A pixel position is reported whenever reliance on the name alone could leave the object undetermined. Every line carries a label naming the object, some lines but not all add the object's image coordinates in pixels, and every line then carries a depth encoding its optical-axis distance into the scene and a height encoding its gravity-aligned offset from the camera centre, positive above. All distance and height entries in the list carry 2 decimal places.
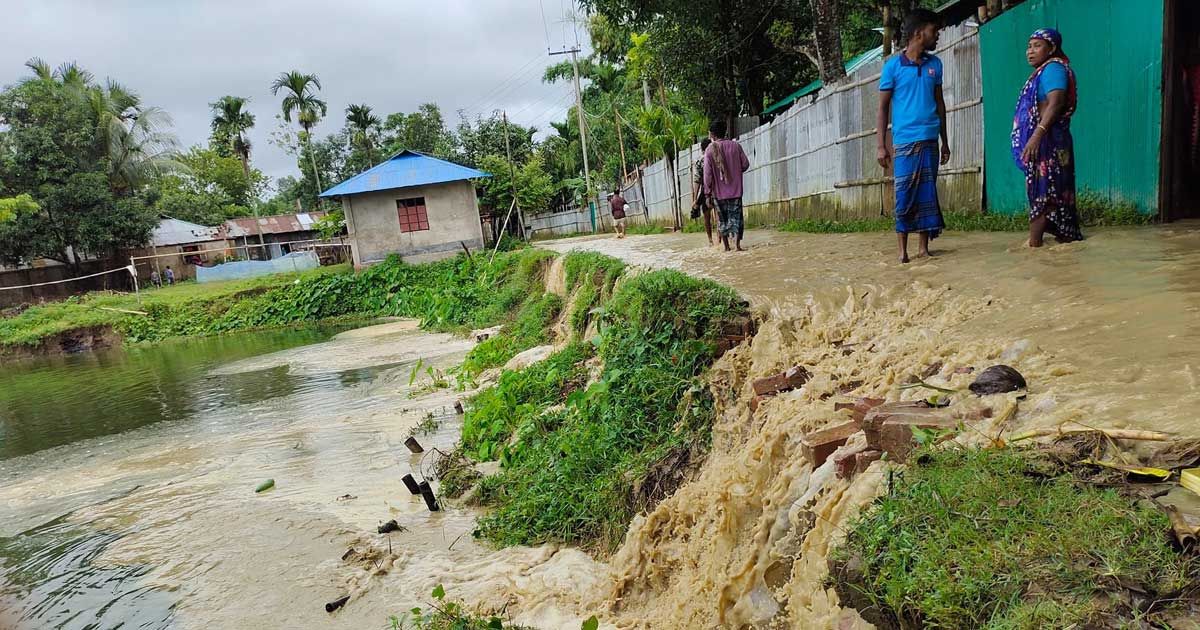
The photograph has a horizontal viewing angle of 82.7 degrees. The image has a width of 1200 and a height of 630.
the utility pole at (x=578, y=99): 30.83 +5.88
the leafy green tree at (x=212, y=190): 40.62 +5.70
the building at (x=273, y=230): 41.88 +2.18
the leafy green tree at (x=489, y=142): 38.81 +5.52
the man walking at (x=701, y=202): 10.71 +0.21
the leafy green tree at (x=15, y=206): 23.56 +3.14
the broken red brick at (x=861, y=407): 3.16 -0.98
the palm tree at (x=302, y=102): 44.72 +10.45
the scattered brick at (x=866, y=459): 2.68 -1.03
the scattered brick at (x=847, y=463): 2.77 -1.07
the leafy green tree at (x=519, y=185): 31.00 +2.42
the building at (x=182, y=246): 31.96 +1.47
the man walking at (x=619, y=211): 20.02 +0.41
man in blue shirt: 5.46 +0.55
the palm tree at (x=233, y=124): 48.38 +10.30
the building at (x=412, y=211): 25.03 +1.39
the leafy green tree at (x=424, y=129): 43.97 +7.55
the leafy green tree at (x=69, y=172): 26.95 +4.83
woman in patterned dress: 4.92 +0.26
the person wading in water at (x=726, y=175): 9.04 +0.50
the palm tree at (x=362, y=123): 45.38 +8.78
